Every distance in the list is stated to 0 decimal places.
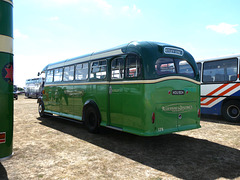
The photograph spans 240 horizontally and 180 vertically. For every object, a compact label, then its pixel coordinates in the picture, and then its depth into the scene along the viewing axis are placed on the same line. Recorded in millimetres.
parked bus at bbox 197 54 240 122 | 9570
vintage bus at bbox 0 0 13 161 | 3977
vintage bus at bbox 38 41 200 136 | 5532
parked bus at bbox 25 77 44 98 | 35172
